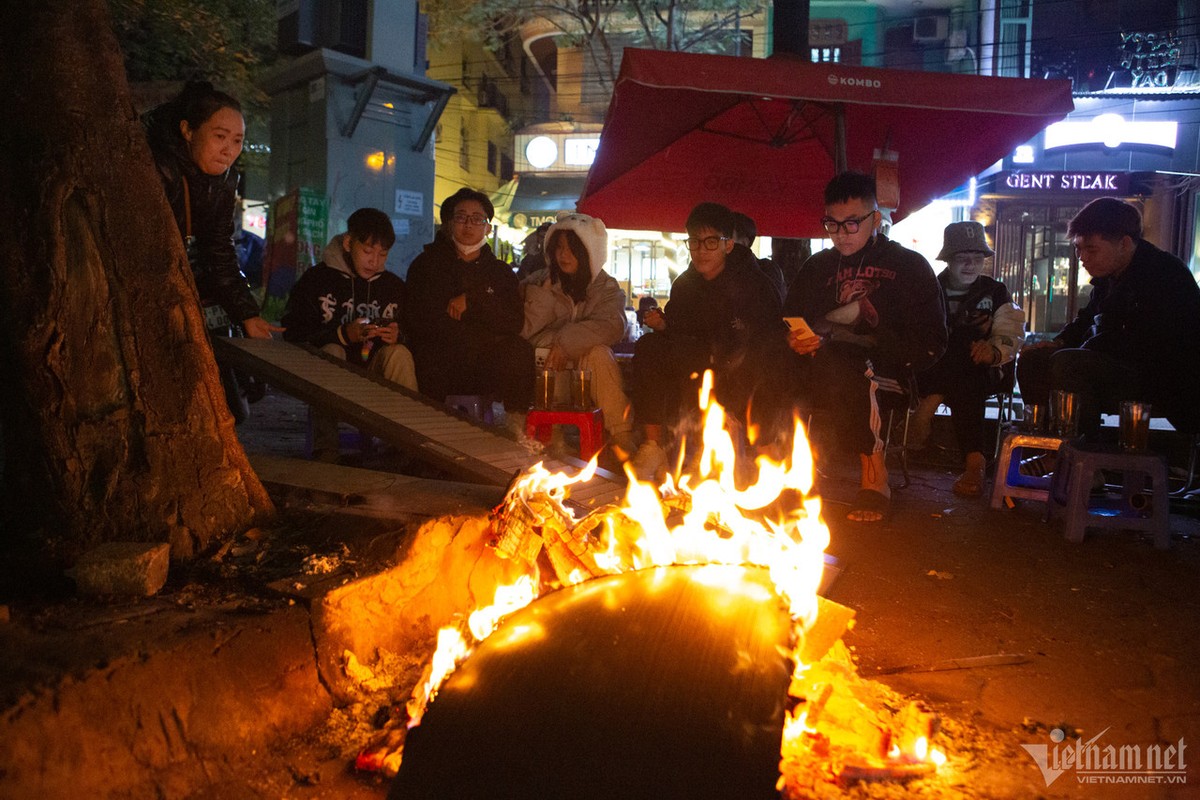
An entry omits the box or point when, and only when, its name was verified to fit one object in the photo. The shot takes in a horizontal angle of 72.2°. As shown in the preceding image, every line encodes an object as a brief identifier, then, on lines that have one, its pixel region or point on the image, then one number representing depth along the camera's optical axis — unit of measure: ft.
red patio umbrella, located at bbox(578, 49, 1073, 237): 16.58
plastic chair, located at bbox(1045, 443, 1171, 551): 14.67
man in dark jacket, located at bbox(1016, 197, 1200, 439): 17.17
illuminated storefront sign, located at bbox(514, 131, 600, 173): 84.43
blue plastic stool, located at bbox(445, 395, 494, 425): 19.24
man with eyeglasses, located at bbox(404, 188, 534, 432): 18.45
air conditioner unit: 64.95
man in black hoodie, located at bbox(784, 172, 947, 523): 16.56
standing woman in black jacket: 13.58
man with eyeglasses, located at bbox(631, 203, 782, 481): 17.97
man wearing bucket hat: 19.60
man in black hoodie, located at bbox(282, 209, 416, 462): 17.58
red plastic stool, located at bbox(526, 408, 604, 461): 17.39
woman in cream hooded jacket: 18.31
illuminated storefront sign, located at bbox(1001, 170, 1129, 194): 60.29
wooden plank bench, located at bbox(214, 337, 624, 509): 12.81
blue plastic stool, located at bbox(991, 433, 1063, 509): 17.10
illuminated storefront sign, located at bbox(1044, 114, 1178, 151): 61.26
